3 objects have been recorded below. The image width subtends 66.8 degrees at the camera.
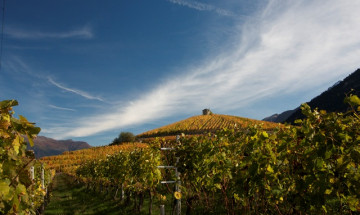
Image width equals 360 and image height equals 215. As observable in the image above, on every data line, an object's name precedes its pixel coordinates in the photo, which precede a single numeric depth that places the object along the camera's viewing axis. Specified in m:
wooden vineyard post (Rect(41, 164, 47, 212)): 11.41
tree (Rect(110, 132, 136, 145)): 66.88
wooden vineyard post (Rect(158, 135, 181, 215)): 6.70
